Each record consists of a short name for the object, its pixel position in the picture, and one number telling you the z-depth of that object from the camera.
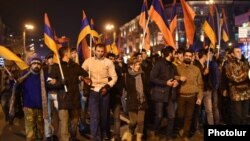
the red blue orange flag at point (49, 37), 7.17
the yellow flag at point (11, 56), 7.18
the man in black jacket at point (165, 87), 7.52
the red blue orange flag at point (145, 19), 11.09
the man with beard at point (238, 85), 7.85
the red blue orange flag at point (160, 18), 8.87
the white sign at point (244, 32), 14.73
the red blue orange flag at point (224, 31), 12.42
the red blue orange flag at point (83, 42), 8.14
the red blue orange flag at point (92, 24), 11.86
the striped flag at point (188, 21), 9.43
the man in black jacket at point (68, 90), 6.65
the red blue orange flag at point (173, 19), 10.94
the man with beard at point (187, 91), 7.60
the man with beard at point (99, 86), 6.77
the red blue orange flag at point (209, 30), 9.62
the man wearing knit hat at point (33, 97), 7.02
